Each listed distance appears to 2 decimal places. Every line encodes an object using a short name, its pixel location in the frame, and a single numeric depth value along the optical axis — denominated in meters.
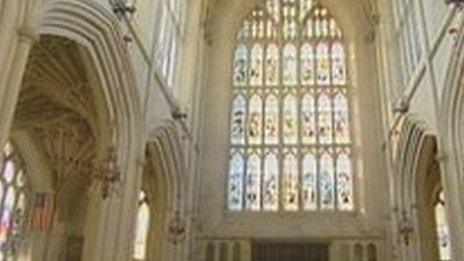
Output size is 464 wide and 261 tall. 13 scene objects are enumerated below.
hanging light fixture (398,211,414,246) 16.53
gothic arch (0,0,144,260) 11.41
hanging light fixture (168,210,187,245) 17.19
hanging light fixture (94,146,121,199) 12.27
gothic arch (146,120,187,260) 16.75
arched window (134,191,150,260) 19.28
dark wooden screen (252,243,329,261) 18.98
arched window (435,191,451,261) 18.27
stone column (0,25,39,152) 8.27
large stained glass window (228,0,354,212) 20.00
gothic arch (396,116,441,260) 16.41
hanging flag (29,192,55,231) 18.94
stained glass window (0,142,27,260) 18.00
